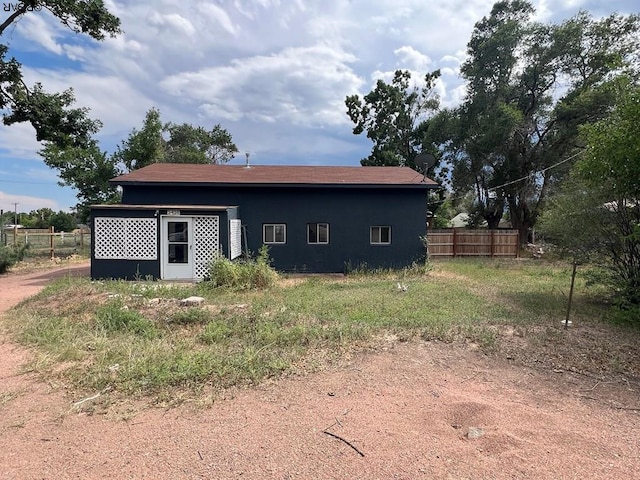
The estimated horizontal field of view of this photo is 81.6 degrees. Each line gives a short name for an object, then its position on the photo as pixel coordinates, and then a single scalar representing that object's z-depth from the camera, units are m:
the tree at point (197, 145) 26.77
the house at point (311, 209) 12.09
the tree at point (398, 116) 27.28
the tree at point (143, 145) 19.62
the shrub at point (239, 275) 9.16
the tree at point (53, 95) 13.23
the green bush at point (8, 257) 12.60
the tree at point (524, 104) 18.72
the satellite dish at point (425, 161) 12.72
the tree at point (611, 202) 6.02
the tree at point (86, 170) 17.45
